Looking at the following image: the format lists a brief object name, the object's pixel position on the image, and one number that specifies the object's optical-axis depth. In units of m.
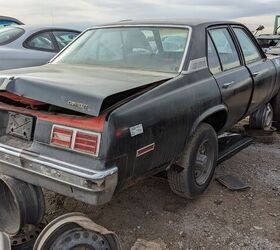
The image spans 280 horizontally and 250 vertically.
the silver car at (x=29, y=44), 6.69
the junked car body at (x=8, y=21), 10.73
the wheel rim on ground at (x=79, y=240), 2.64
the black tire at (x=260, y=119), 5.72
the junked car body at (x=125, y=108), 2.68
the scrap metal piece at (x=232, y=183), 4.17
